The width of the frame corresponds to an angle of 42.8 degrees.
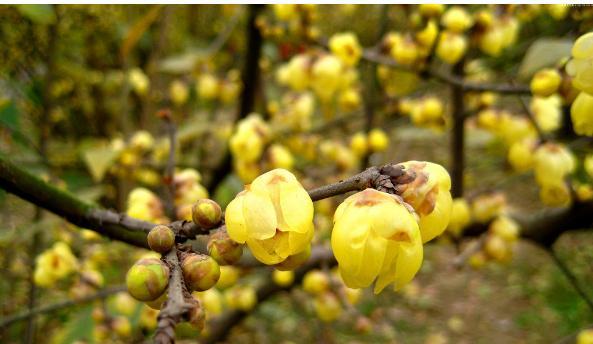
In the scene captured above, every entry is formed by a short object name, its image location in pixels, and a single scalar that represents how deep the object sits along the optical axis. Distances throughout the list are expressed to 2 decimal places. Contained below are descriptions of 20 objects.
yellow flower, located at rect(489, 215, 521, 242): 0.39
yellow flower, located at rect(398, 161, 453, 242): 0.15
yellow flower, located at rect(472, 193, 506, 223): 0.42
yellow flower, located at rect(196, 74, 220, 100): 0.64
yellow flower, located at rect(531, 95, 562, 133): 0.42
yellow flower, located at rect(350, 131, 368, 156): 0.52
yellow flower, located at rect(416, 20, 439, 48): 0.39
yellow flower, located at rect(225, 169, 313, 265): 0.15
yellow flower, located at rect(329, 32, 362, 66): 0.44
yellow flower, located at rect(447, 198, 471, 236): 0.37
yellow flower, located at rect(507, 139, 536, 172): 0.36
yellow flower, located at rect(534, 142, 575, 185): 0.32
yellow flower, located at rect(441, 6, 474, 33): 0.40
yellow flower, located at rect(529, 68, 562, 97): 0.24
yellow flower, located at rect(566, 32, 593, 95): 0.18
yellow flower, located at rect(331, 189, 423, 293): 0.14
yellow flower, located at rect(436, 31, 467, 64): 0.40
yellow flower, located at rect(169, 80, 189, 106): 0.68
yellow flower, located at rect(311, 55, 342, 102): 0.44
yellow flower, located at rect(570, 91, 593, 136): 0.19
